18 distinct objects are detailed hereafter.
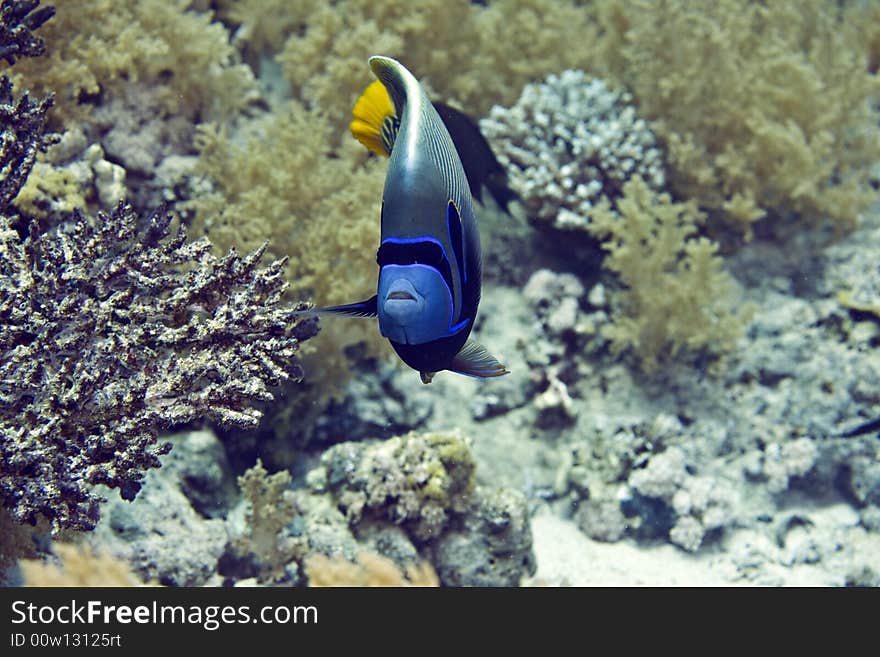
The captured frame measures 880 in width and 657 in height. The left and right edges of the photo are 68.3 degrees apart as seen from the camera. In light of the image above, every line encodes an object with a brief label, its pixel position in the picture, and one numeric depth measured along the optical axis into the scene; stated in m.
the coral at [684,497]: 4.47
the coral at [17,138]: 3.17
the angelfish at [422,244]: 1.49
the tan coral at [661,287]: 5.04
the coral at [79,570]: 3.18
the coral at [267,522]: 3.74
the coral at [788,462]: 4.78
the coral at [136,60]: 4.29
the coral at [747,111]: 5.63
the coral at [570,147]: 5.51
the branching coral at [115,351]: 2.64
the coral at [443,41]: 5.70
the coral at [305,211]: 4.23
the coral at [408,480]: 3.88
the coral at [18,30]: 3.41
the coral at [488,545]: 3.92
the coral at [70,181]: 3.74
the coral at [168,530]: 3.45
